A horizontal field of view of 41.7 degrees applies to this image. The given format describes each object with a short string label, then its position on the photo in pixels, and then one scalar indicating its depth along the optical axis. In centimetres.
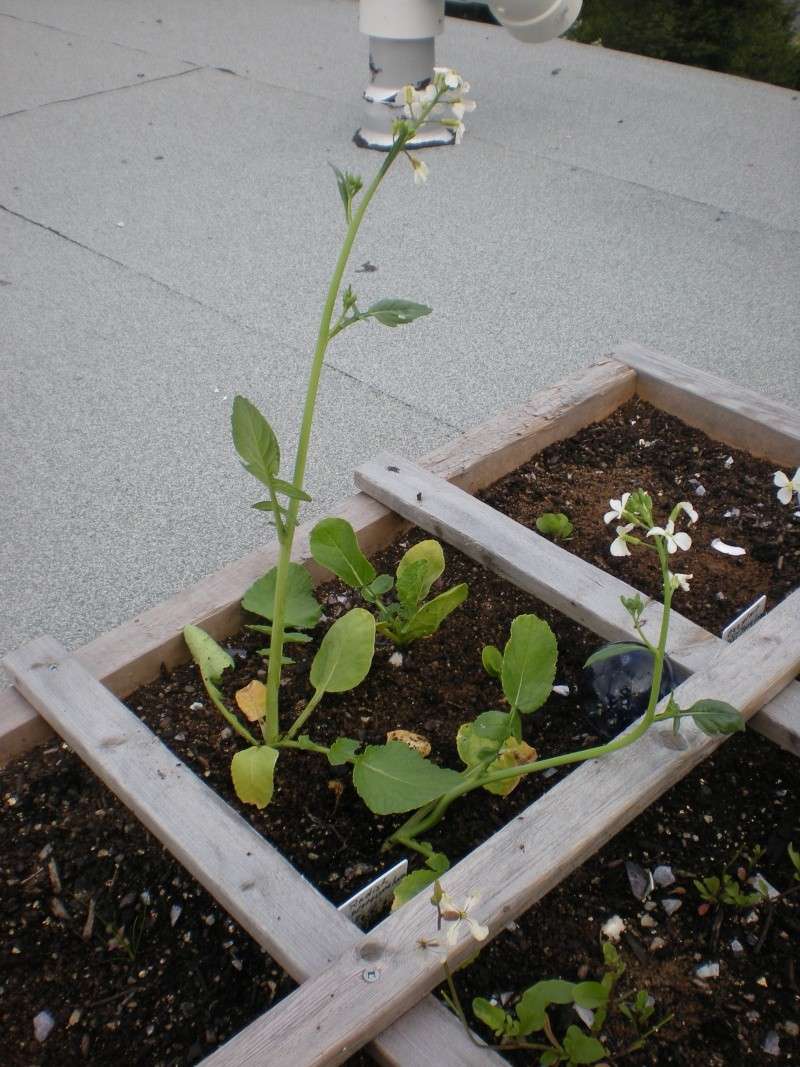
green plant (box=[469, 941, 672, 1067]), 92
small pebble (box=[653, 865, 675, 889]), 113
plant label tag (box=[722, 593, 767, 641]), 130
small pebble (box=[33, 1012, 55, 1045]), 100
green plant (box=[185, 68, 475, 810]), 100
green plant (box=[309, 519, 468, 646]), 133
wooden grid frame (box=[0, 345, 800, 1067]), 92
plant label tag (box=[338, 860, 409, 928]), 101
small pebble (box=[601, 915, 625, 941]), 108
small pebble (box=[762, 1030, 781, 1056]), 99
